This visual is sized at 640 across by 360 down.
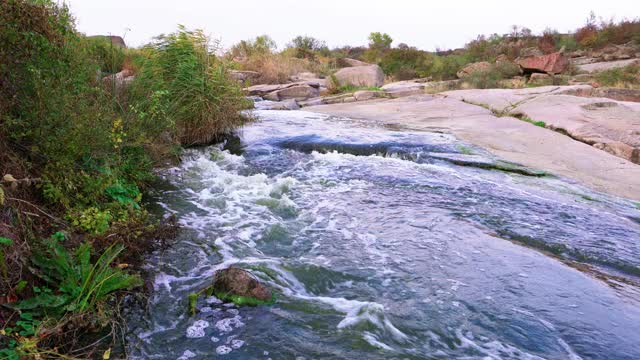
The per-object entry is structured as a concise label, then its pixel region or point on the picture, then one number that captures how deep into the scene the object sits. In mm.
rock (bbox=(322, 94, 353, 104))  14485
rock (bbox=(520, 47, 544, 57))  23297
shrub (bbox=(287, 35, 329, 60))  34906
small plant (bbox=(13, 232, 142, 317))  2570
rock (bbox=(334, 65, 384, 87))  18531
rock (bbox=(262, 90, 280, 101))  15703
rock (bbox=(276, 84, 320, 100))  15953
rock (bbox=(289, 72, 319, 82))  20309
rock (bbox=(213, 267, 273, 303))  3131
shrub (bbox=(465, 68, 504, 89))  16484
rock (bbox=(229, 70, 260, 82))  18291
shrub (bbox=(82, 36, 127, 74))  6023
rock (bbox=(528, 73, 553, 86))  16494
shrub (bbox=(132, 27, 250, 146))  7430
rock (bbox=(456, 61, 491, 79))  18880
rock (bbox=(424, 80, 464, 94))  16147
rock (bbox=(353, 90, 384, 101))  14435
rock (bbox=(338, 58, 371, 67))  26906
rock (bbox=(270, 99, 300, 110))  13156
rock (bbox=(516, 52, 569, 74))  18203
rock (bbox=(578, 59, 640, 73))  18550
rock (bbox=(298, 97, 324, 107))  14614
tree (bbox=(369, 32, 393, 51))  37469
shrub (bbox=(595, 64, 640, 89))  15288
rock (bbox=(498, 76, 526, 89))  16547
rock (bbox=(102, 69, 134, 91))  5672
